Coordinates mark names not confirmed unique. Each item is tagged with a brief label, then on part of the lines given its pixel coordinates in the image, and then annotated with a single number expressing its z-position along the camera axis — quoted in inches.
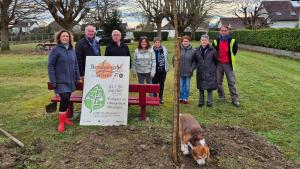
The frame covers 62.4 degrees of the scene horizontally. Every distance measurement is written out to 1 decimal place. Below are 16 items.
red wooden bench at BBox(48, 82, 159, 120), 184.4
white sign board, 182.1
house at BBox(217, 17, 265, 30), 2130.8
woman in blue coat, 171.6
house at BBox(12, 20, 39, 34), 2666.1
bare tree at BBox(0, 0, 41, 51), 826.4
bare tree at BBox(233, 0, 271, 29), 1489.4
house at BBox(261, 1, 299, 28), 1886.9
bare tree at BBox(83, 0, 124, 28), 809.5
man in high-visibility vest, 228.1
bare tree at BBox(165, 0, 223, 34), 949.9
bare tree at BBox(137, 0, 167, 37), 968.3
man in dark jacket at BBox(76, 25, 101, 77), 196.0
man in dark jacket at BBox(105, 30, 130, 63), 204.4
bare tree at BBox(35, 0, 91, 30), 676.1
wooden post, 128.1
